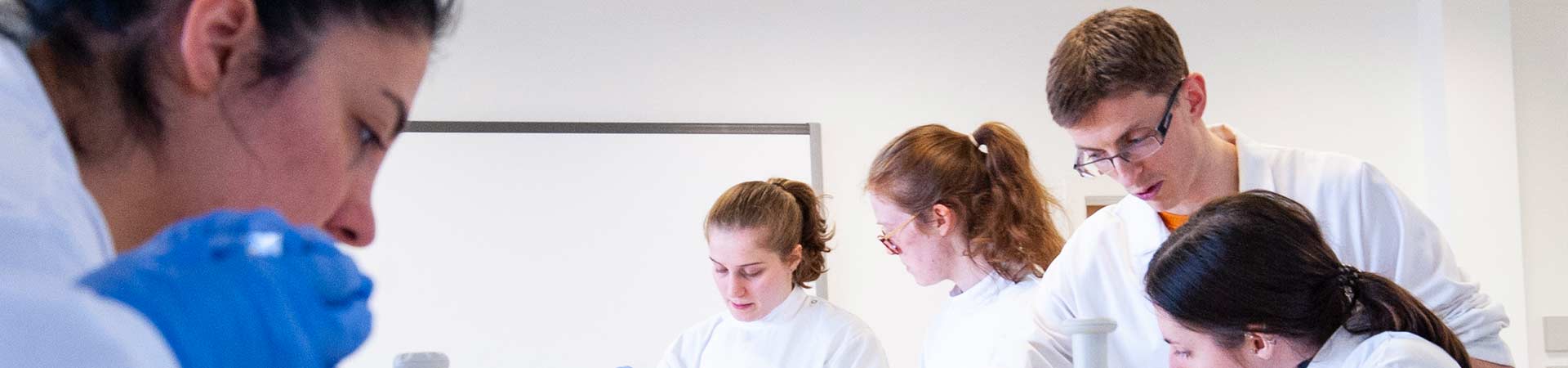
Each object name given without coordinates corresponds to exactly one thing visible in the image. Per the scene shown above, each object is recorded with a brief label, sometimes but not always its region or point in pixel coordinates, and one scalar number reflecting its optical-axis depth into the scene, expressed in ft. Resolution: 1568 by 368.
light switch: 11.91
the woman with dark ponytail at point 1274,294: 4.44
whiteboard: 10.60
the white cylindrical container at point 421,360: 3.62
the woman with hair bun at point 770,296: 7.72
